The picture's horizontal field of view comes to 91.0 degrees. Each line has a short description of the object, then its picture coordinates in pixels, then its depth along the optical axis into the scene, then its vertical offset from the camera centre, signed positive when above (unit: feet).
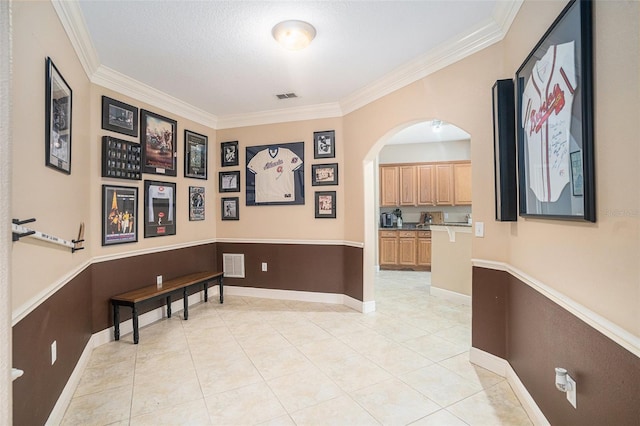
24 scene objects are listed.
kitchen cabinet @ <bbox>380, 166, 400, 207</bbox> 23.13 +2.12
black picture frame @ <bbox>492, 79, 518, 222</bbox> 7.09 +1.45
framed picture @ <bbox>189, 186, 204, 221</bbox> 14.14 +0.56
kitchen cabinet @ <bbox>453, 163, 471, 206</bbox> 21.86 +2.12
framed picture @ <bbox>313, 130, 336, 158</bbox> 13.88 +3.14
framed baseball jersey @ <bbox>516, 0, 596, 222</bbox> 4.18 +1.48
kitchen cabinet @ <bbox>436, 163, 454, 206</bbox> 22.21 +2.15
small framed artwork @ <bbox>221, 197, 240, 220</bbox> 15.46 +0.34
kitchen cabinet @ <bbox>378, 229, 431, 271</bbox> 21.53 -2.45
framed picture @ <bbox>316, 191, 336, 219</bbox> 13.94 +0.46
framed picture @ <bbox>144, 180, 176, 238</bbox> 11.82 +0.27
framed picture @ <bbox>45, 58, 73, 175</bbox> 6.08 +2.02
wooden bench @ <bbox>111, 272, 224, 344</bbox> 10.01 -2.71
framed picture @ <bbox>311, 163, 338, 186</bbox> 13.88 +1.82
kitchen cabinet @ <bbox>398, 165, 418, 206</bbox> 22.82 +2.15
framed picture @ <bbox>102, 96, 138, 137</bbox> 10.19 +3.34
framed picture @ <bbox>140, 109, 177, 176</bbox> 11.73 +2.79
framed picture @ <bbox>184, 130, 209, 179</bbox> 13.89 +2.76
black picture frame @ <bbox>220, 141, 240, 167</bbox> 15.39 +3.03
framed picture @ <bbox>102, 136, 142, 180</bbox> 10.05 +1.90
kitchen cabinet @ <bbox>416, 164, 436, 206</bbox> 22.52 +2.12
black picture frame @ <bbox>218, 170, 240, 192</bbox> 15.43 +1.67
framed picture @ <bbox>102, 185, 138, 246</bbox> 10.12 +0.01
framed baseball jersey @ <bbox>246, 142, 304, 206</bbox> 14.49 +1.91
